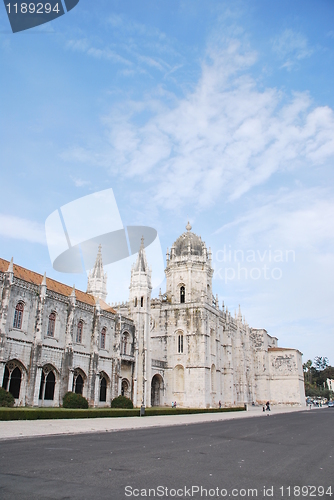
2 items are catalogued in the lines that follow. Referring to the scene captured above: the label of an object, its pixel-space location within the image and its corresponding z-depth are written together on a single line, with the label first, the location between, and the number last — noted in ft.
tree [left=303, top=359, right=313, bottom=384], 457.88
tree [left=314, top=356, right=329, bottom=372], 530.96
